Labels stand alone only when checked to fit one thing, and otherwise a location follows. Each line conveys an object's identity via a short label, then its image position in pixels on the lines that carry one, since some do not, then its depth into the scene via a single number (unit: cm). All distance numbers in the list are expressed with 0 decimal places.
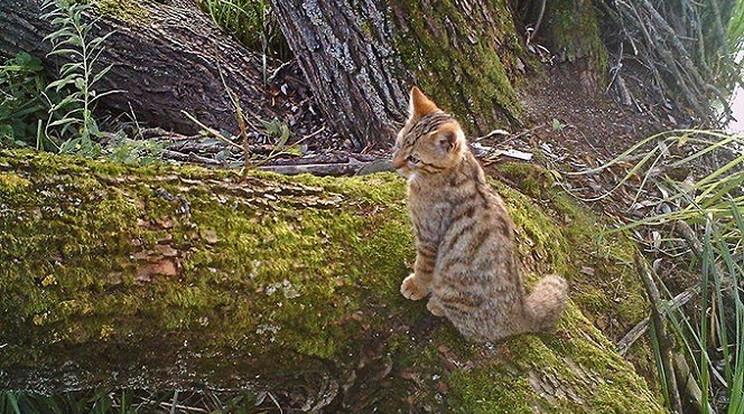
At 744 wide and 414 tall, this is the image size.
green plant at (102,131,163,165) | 229
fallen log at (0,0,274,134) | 319
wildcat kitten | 183
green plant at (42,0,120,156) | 306
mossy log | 147
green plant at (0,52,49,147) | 314
